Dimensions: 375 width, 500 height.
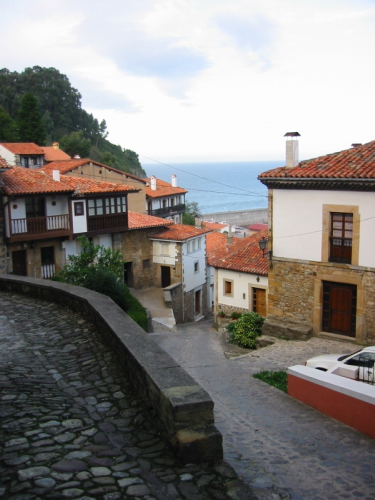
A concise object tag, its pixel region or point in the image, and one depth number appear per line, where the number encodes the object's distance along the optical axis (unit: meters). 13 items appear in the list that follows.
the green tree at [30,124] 64.38
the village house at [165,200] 53.44
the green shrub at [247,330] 19.11
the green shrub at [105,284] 17.61
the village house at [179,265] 35.03
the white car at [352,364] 10.92
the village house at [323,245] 16.58
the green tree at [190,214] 70.00
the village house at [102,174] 46.08
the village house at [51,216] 26.20
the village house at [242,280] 24.12
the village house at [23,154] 52.28
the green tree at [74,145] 74.38
